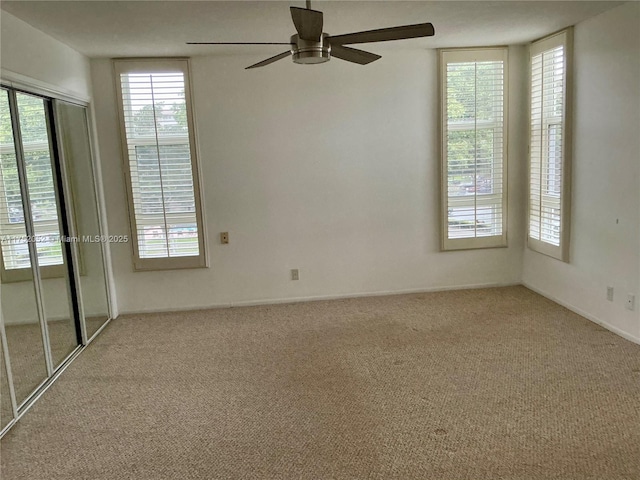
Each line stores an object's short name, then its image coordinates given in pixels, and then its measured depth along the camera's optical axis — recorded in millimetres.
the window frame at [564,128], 4145
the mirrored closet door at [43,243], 2975
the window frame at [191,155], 4496
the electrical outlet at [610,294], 3867
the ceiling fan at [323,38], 2307
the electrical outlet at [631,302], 3622
